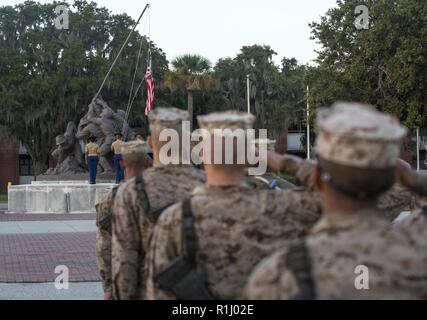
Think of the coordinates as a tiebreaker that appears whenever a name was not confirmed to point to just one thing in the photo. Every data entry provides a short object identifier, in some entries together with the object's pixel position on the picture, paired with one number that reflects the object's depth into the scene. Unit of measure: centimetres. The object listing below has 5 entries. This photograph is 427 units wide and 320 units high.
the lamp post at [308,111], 3581
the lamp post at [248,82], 4985
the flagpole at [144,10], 2930
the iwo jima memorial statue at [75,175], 2405
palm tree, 3881
